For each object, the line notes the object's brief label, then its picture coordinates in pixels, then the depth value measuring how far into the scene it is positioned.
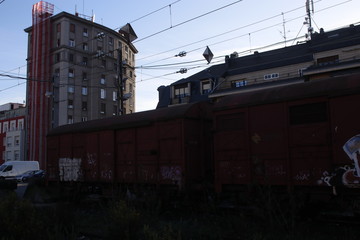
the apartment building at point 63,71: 52.62
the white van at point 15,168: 34.71
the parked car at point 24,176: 35.06
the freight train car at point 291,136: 7.65
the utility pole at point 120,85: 21.84
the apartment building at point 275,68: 25.78
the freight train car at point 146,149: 10.79
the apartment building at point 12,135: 57.55
